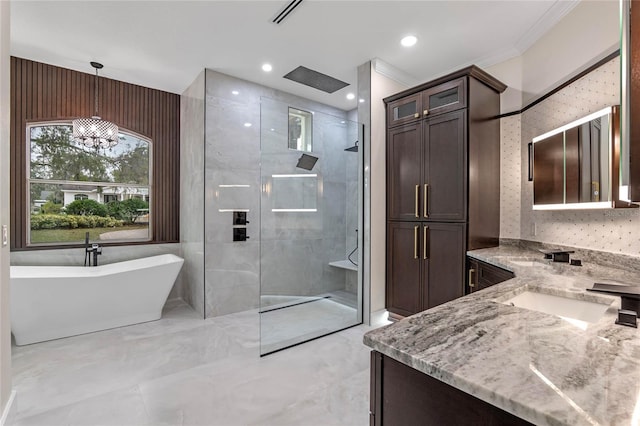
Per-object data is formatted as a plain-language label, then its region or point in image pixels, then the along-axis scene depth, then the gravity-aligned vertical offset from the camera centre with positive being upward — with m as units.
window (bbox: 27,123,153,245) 3.57 +0.30
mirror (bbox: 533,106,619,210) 1.99 +0.36
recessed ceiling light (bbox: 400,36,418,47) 2.96 +1.66
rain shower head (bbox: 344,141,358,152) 3.65 +0.75
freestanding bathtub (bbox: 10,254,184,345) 2.88 -0.86
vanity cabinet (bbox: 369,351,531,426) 0.68 -0.46
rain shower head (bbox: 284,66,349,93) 3.73 +1.67
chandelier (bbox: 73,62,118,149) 3.42 +0.92
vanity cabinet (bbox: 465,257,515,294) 2.30 -0.51
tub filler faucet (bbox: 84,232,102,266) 3.67 -0.46
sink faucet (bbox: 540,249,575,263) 2.20 -0.31
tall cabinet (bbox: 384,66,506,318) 2.88 +0.29
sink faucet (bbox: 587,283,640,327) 1.01 -0.34
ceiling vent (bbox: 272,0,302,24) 2.48 +1.67
